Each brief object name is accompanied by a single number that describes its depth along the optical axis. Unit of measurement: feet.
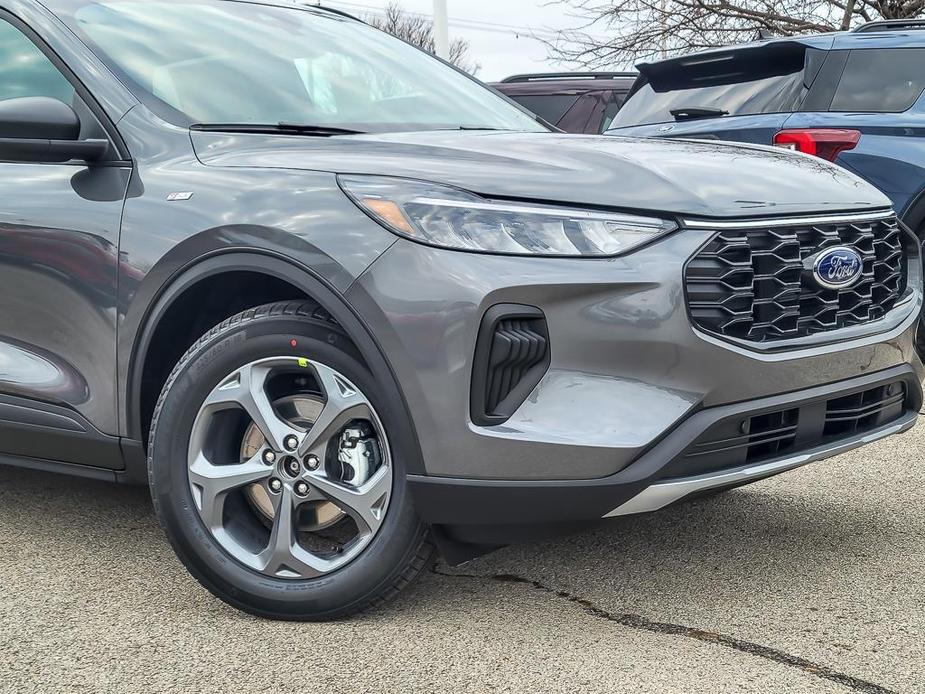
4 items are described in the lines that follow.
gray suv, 8.71
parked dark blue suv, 19.13
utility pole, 59.69
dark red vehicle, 32.40
